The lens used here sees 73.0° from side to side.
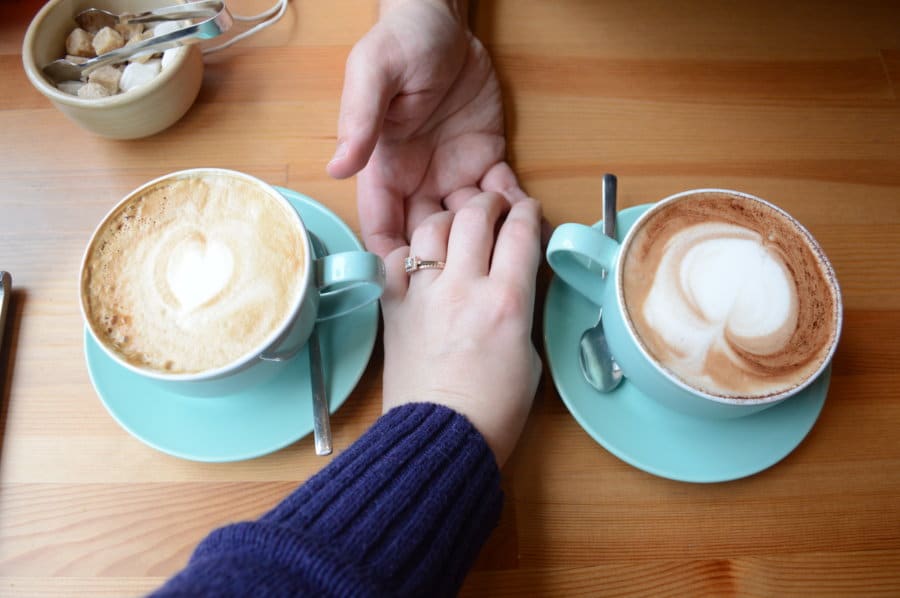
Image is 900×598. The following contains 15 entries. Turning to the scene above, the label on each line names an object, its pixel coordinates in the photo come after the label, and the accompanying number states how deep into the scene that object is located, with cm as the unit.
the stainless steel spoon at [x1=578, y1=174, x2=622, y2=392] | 61
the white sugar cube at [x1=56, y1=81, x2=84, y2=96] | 70
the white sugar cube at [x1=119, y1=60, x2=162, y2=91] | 71
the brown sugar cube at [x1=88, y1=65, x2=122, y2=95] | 70
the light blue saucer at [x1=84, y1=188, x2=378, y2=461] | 58
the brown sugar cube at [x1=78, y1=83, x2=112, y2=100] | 69
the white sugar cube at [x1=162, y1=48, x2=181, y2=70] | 70
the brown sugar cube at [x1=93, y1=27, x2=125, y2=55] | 71
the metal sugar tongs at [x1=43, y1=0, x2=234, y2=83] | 69
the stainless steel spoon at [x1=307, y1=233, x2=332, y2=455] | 59
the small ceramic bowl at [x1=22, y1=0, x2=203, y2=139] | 67
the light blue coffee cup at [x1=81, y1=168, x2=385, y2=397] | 51
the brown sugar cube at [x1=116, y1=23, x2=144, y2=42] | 73
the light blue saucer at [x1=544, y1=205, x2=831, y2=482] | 58
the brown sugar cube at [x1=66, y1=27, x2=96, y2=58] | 71
